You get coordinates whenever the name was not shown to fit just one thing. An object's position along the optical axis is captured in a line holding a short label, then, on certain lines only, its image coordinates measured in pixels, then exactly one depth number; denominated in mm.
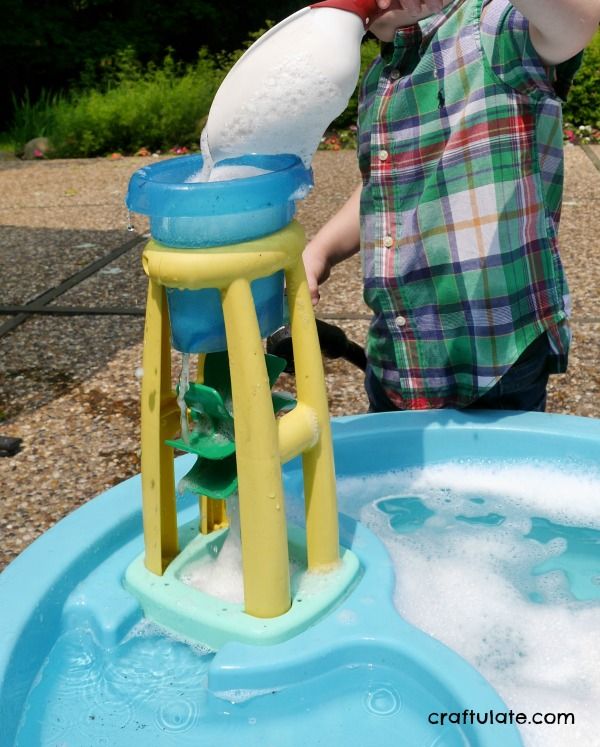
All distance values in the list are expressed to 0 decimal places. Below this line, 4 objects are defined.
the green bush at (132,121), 7523
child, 1654
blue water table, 1167
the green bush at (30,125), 8430
